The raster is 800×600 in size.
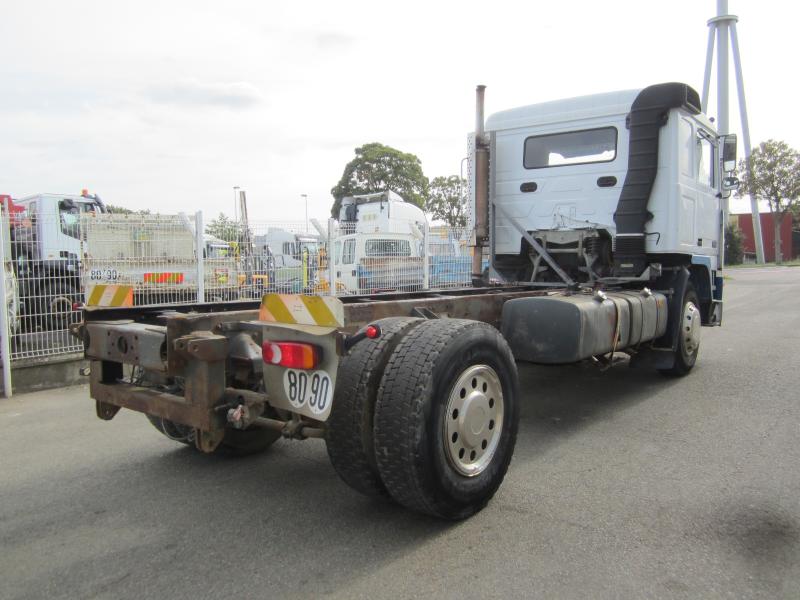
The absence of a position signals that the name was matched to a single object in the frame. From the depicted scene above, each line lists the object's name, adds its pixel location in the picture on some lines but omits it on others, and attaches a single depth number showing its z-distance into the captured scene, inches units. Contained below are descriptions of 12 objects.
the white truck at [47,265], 274.8
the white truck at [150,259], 305.0
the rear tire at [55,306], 276.2
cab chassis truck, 113.5
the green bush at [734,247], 1998.0
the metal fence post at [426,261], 465.1
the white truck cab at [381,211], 717.3
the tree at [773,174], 1764.3
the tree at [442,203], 1909.4
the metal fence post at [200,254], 330.6
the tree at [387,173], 1843.0
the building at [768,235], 2342.5
